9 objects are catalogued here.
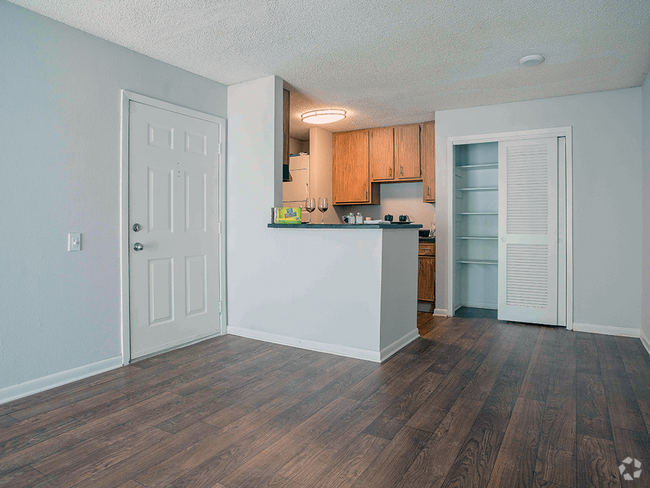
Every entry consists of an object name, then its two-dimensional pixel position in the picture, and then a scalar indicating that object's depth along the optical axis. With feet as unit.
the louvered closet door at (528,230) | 14.76
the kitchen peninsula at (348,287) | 10.87
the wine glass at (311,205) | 12.26
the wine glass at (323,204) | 12.08
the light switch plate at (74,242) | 9.47
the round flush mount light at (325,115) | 16.66
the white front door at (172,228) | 11.01
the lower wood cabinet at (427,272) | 17.17
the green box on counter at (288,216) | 12.40
